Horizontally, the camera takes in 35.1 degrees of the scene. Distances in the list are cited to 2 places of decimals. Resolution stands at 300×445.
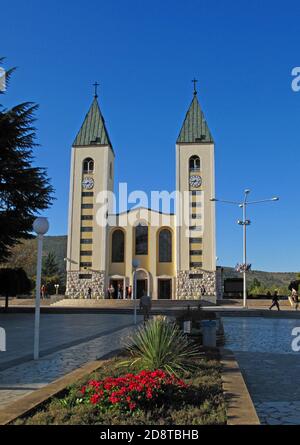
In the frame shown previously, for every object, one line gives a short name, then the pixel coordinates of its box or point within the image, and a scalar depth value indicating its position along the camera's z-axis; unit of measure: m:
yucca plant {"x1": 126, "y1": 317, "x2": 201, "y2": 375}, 6.86
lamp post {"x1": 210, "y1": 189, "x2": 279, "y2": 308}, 39.59
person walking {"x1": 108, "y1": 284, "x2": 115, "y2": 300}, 52.56
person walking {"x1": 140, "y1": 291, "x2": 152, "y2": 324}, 21.06
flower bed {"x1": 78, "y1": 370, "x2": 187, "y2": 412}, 4.79
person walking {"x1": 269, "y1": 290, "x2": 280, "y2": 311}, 33.19
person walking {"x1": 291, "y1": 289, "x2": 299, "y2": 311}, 36.59
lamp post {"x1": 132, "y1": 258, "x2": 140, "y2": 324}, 22.69
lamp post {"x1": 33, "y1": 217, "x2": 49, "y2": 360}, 10.02
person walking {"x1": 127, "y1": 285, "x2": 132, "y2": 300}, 54.33
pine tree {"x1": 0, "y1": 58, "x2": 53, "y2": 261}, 23.78
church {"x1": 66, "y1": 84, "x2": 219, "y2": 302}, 53.62
